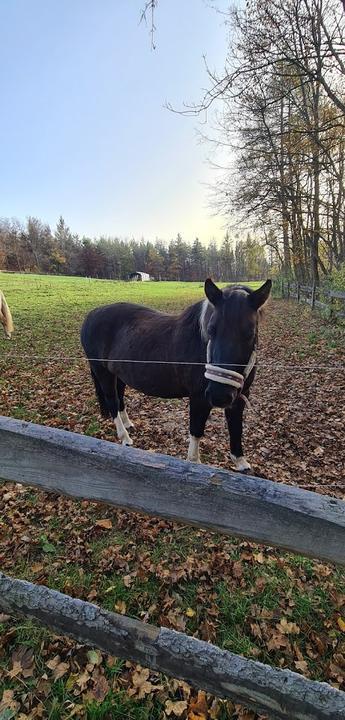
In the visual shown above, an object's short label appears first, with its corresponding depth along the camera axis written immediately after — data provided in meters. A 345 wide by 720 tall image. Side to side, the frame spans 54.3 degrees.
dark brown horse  2.69
